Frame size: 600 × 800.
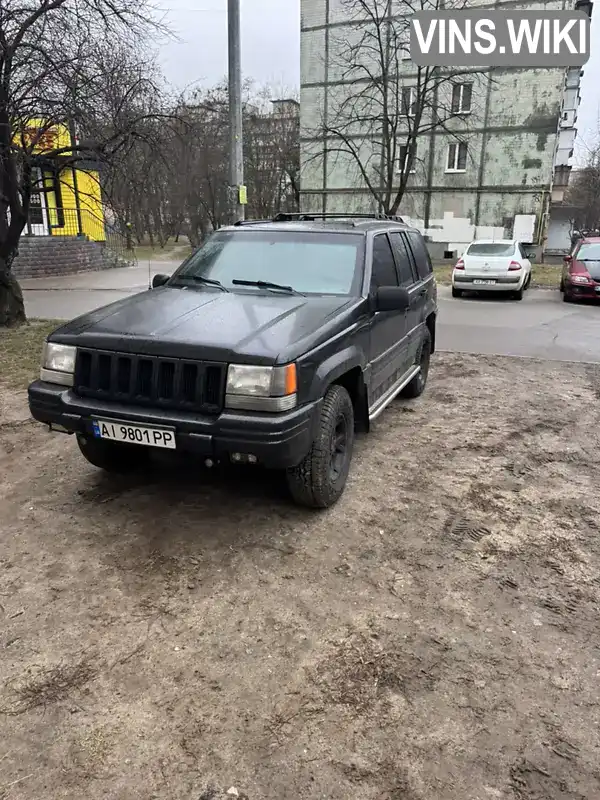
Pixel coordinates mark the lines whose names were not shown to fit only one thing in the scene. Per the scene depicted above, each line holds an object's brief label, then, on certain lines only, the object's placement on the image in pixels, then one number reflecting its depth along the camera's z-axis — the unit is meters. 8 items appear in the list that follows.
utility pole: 10.16
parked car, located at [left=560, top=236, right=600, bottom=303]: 13.66
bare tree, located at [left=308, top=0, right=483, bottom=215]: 24.92
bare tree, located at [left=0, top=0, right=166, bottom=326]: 8.05
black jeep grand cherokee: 3.17
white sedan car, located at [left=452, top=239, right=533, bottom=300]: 14.34
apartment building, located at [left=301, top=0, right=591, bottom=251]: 26.47
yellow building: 21.67
